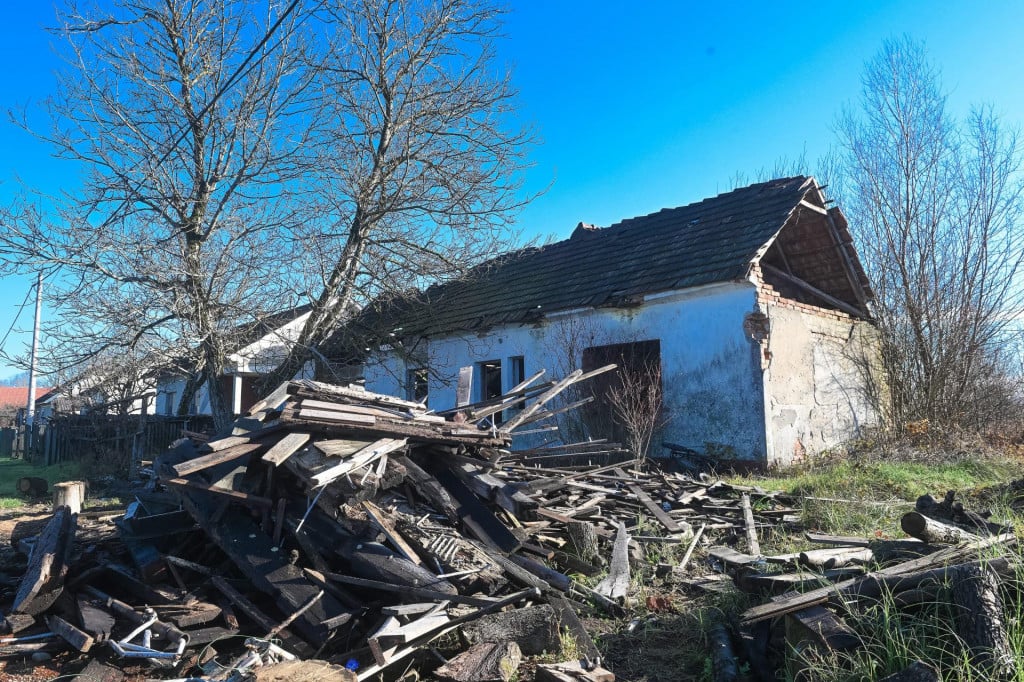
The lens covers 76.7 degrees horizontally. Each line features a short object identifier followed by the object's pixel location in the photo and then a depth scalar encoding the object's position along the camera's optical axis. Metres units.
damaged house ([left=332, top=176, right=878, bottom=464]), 11.43
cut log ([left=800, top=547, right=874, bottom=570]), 4.53
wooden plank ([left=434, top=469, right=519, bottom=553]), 5.42
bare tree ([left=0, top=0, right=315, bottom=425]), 10.84
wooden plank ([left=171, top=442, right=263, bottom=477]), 4.86
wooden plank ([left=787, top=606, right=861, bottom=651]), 3.35
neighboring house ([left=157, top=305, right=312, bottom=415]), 11.90
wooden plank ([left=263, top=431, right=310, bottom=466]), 4.75
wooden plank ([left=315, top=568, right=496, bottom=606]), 4.27
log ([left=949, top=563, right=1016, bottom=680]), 2.92
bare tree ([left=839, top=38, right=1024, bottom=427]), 13.20
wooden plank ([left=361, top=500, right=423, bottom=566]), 4.73
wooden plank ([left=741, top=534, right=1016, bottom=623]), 3.68
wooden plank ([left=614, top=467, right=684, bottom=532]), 6.80
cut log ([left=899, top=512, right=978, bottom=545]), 4.53
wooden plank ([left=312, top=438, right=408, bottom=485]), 4.54
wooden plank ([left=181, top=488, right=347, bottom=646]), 4.24
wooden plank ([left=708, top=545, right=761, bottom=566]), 5.43
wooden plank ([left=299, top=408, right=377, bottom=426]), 5.21
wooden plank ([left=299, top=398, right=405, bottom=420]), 5.45
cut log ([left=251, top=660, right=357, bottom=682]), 3.40
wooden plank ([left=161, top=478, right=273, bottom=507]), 4.93
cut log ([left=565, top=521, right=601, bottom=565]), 5.88
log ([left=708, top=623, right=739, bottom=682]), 3.68
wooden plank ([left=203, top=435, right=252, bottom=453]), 5.08
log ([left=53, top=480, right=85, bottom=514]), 8.95
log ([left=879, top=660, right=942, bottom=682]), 2.63
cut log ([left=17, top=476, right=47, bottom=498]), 12.15
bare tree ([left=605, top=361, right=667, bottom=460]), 11.15
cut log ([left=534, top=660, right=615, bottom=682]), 3.67
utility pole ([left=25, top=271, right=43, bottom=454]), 10.65
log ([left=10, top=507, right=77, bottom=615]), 4.64
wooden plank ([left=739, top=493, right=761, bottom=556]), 6.23
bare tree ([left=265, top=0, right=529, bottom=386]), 12.17
